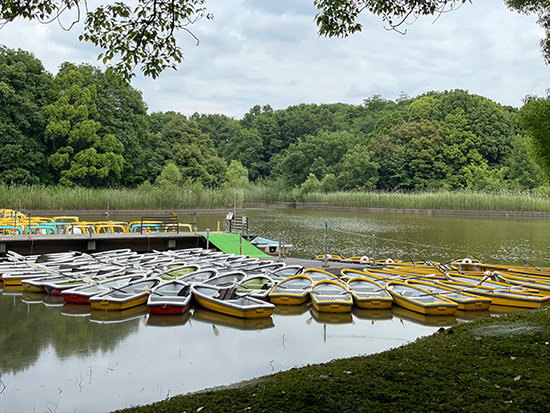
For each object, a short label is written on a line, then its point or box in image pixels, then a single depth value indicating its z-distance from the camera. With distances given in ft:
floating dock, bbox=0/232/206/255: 66.93
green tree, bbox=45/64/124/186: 162.40
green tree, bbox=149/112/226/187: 187.91
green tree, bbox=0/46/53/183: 154.71
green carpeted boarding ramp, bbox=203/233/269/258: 66.84
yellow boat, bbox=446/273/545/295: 43.71
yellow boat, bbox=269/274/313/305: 42.50
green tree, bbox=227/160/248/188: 232.10
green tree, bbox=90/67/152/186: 178.60
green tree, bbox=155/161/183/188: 170.09
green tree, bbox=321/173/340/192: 224.72
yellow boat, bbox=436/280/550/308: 41.16
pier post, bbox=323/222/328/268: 54.65
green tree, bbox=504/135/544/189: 193.57
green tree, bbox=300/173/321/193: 223.40
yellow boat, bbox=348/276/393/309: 41.37
